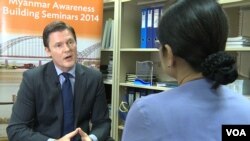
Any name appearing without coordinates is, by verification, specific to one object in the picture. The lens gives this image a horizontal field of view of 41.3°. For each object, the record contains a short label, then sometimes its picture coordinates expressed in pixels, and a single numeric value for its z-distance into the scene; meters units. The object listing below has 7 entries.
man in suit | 2.11
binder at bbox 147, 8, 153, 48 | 2.94
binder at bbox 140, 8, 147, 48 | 3.00
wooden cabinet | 3.16
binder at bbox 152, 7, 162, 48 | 2.86
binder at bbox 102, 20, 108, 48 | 3.34
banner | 2.74
